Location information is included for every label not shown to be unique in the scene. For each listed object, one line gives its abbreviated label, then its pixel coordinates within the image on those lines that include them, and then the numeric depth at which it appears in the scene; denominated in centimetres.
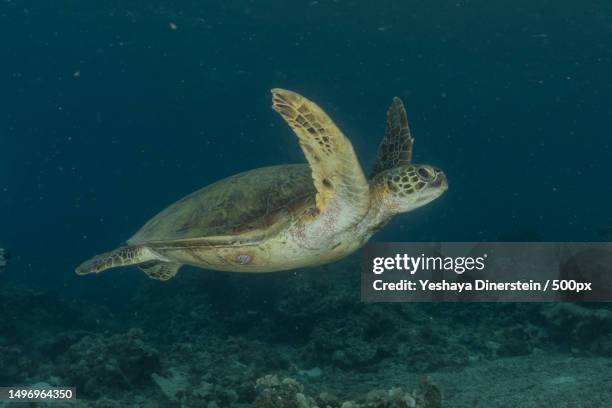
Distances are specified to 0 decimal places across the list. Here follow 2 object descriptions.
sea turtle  404
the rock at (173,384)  646
